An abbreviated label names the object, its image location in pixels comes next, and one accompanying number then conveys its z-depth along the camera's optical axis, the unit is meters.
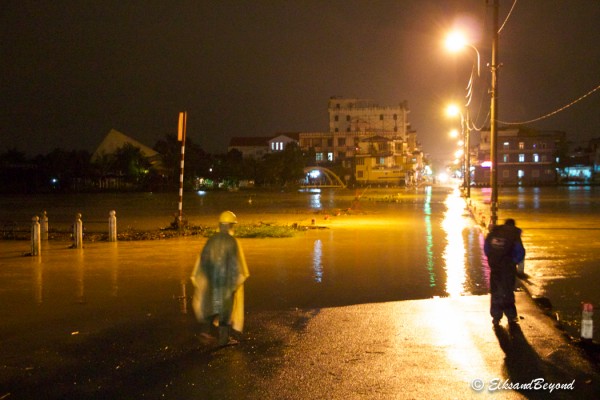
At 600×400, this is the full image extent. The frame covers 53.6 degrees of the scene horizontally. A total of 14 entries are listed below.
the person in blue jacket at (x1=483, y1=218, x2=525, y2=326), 8.11
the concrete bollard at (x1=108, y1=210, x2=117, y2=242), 18.73
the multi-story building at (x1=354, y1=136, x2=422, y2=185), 104.62
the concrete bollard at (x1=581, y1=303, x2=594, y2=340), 6.90
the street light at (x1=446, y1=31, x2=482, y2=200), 24.20
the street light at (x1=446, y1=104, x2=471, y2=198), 47.66
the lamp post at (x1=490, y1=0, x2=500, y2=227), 21.81
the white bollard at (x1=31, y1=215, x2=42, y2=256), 15.62
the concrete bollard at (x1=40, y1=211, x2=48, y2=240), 19.34
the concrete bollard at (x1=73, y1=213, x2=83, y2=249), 17.11
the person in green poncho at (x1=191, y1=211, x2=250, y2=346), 6.89
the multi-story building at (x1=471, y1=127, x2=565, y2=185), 108.81
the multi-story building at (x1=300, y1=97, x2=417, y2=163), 116.19
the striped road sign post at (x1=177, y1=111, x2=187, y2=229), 20.48
